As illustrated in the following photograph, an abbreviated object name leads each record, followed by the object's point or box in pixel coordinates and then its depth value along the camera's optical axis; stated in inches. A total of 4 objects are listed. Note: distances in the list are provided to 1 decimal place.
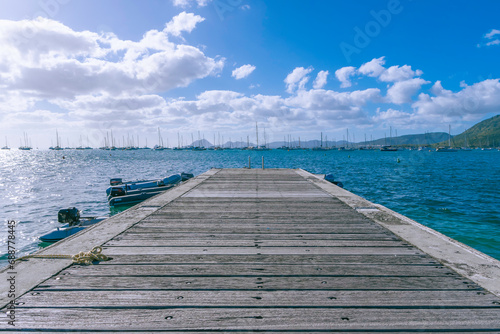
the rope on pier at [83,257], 161.9
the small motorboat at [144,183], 785.6
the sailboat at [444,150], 7370.6
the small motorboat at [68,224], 419.1
